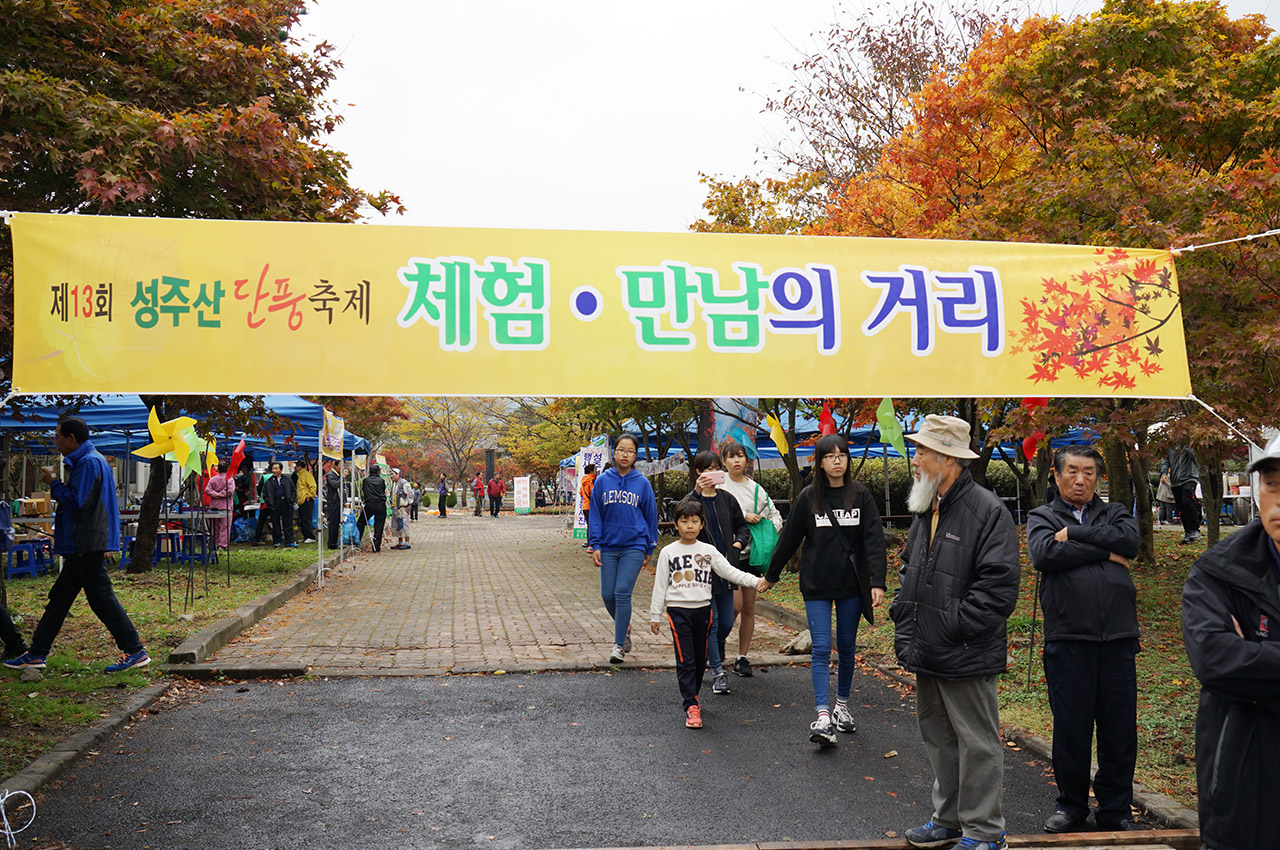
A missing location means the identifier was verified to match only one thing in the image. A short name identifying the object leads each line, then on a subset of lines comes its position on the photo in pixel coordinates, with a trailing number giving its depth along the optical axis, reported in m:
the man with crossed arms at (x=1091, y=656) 4.33
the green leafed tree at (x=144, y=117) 5.63
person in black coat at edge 2.59
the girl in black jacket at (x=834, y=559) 5.77
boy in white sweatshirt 6.28
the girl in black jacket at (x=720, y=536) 7.37
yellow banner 4.37
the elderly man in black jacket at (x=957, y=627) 3.88
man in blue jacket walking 7.35
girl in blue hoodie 8.01
